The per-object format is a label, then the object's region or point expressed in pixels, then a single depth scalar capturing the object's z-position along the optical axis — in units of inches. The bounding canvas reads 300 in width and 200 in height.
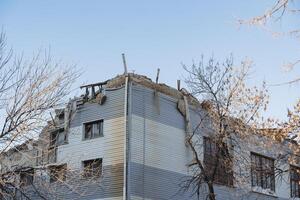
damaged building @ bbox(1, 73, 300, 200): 1059.3
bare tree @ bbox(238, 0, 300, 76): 379.2
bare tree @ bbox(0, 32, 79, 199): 726.5
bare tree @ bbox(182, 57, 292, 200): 936.9
